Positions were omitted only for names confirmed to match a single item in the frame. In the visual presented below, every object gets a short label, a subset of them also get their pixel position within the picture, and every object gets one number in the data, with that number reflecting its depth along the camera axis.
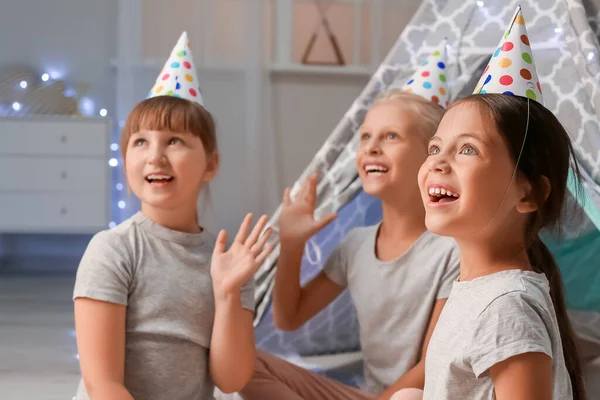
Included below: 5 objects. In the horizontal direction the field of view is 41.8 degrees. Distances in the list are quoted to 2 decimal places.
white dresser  3.15
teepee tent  1.54
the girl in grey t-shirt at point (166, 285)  1.15
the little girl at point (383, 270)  1.35
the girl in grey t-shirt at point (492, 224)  0.84
